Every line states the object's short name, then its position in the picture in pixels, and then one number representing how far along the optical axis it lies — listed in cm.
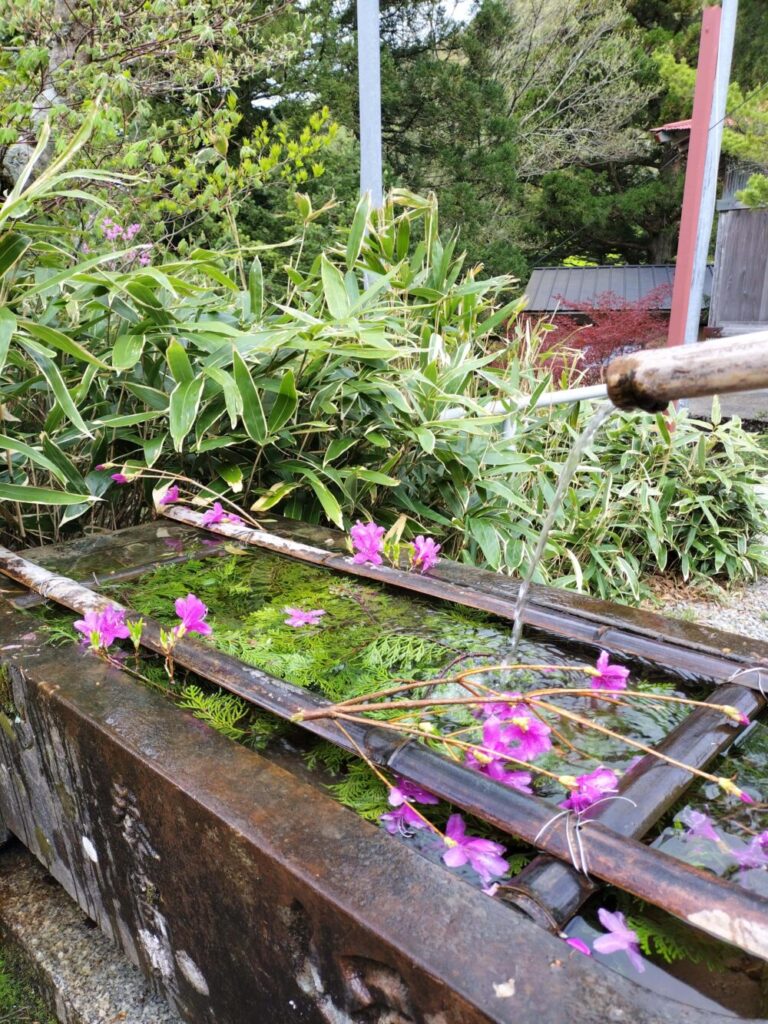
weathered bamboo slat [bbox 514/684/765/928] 71
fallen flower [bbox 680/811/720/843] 87
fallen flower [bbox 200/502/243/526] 187
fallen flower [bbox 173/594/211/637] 121
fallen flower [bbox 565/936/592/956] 64
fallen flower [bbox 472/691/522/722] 102
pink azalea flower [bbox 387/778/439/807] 89
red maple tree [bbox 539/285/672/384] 777
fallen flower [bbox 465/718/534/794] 90
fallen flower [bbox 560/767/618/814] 83
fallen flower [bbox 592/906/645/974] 68
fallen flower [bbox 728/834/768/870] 83
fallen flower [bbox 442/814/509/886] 78
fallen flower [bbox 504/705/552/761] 90
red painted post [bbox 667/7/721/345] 554
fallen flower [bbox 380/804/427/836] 86
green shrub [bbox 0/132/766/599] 188
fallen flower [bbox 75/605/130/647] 119
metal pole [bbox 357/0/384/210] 370
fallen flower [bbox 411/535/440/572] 159
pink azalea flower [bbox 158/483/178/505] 197
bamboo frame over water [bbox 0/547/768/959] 65
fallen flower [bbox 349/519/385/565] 162
